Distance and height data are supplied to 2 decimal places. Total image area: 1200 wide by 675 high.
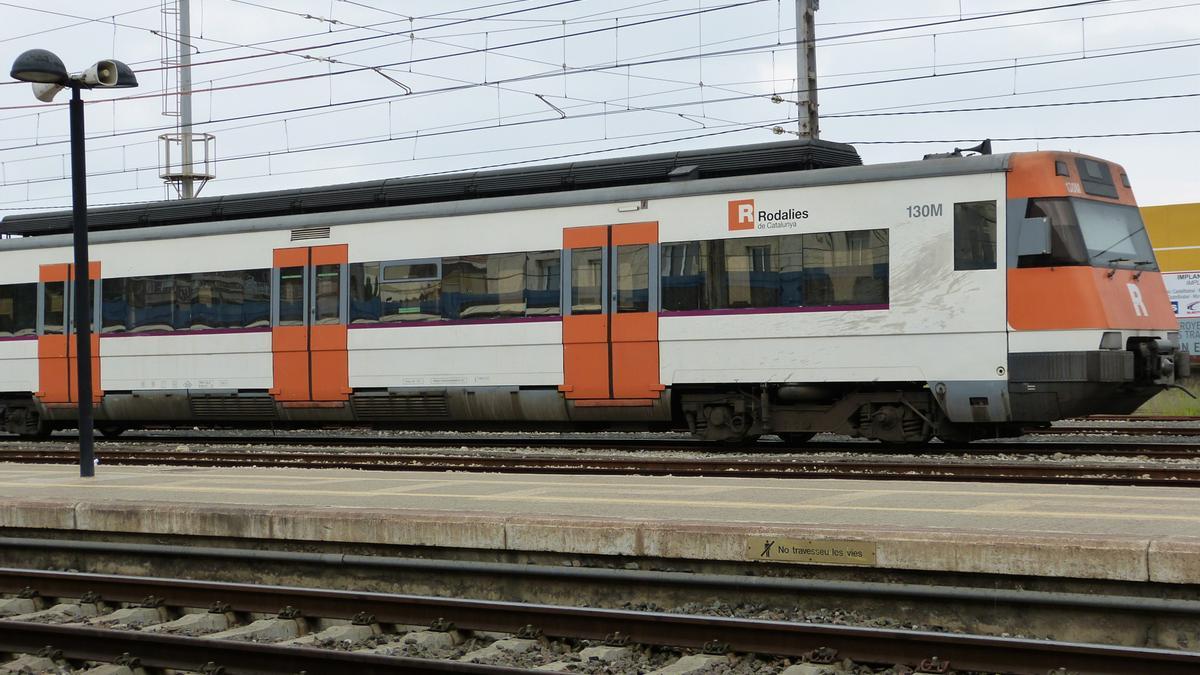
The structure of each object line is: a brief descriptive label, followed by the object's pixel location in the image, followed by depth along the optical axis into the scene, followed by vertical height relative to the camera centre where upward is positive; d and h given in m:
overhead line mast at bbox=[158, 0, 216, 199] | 28.08 +5.12
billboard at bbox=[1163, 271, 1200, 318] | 27.05 +1.18
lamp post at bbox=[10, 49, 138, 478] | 12.16 +2.10
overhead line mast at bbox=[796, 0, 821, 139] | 21.52 +4.69
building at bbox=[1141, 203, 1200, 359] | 27.33 +2.31
